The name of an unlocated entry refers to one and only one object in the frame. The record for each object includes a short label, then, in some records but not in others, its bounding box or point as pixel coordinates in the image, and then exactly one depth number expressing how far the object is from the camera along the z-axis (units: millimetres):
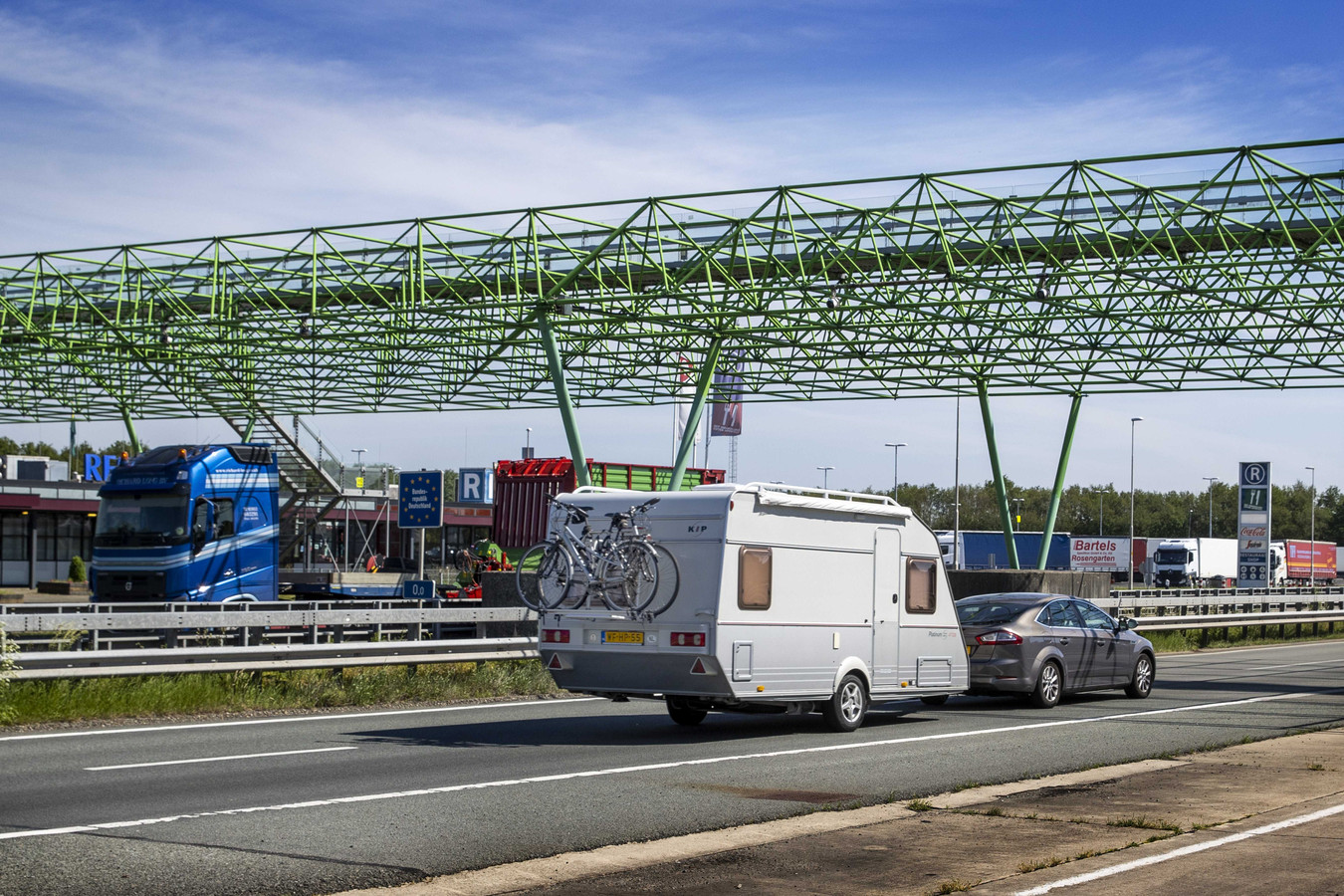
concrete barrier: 34125
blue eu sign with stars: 25750
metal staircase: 40938
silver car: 18531
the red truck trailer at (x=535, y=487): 38812
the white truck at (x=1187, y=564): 97188
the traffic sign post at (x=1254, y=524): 43406
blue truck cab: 26734
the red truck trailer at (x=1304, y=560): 100938
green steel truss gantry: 29000
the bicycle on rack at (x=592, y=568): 14675
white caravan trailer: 14367
